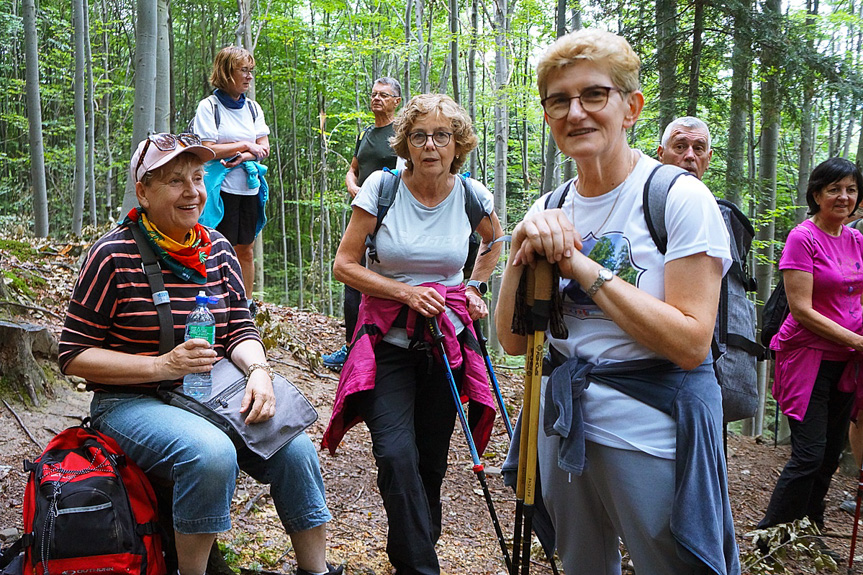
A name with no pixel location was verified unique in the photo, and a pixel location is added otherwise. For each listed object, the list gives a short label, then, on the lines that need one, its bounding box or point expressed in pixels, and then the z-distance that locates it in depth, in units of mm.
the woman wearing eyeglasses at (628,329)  1701
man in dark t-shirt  6117
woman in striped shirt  2482
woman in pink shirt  4113
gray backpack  3160
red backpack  2279
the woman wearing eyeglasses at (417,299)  3062
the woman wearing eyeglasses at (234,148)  5449
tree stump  4230
